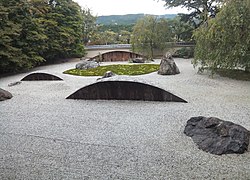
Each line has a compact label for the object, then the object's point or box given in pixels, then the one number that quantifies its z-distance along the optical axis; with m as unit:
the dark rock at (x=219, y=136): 2.57
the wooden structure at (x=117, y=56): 15.07
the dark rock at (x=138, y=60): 12.66
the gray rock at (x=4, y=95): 5.48
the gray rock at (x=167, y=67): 8.02
